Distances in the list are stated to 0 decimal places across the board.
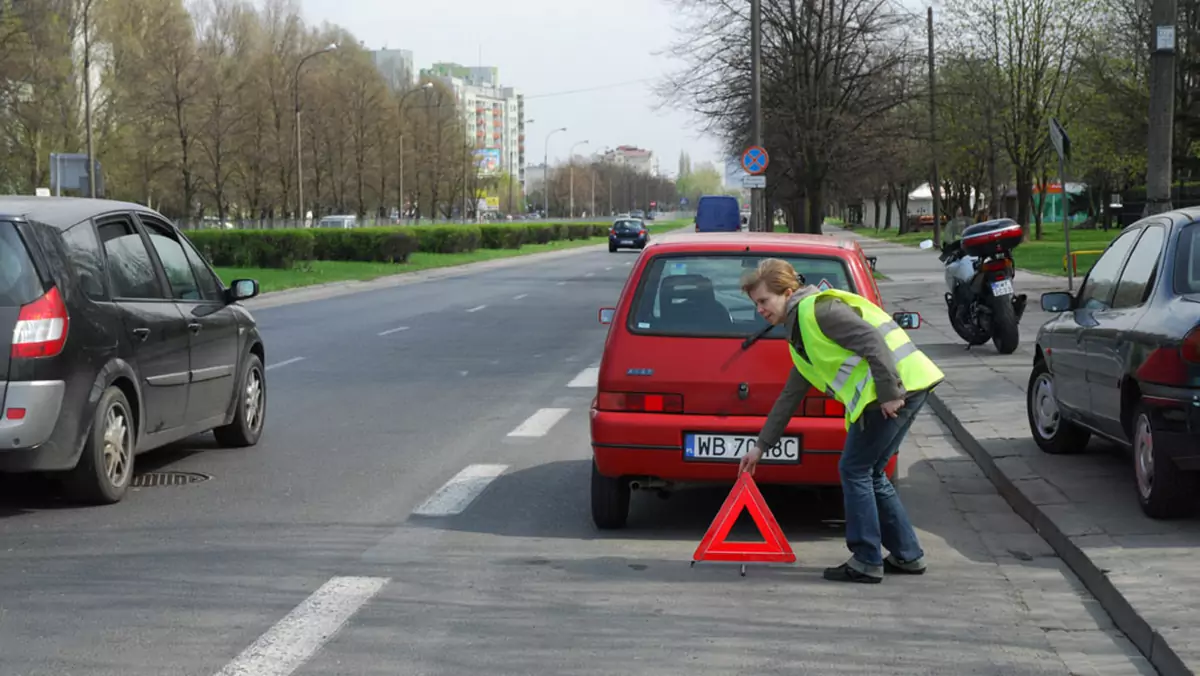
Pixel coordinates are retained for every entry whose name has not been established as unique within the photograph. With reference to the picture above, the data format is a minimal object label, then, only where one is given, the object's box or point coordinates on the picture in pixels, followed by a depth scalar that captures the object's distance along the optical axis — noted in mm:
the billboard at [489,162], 170962
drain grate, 8852
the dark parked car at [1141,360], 7109
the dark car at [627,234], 70625
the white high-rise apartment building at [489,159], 173000
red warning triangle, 6625
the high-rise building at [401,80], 126762
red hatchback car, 7137
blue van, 60000
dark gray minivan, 7598
